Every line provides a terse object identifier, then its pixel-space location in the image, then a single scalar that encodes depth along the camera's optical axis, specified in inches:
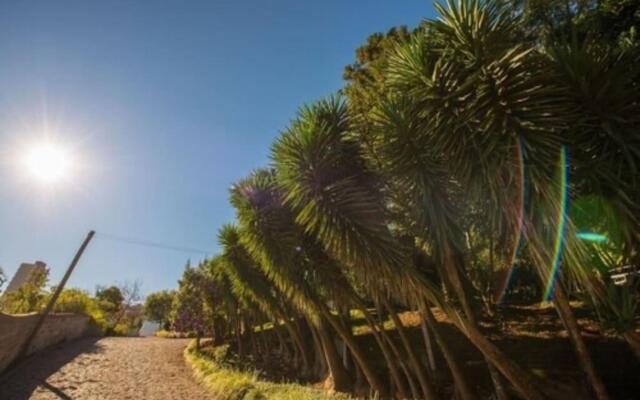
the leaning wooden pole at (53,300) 475.5
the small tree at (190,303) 893.2
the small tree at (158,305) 1899.6
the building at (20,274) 2501.2
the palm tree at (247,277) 506.3
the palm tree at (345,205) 251.9
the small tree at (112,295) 1882.9
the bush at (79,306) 796.0
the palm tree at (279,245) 338.3
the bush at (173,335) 1378.9
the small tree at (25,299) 629.9
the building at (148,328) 3031.5
